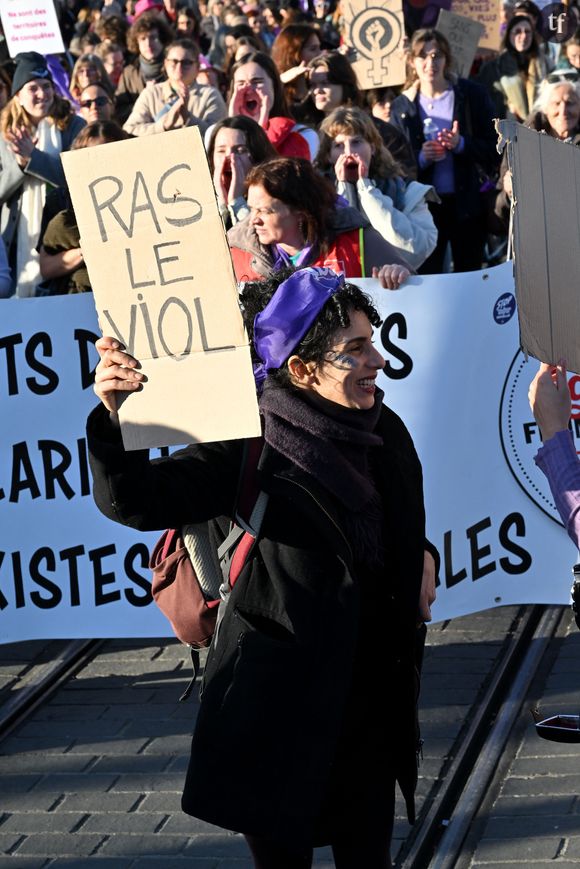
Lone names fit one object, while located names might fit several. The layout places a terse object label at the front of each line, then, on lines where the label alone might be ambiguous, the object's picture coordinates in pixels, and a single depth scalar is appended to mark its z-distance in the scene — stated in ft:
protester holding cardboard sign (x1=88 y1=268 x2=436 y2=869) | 10.18
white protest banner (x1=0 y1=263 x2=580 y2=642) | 18.60
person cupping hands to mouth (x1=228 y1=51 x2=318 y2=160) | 26.37
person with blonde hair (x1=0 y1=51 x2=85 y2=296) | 25.04
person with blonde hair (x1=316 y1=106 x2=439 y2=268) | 21.94
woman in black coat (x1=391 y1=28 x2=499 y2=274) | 29.22
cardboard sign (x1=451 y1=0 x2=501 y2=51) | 40.04
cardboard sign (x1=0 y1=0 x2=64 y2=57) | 38.52
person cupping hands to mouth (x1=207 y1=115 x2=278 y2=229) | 21.36
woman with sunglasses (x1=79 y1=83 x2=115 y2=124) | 32.22
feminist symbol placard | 33.17
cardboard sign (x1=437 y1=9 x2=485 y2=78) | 35.01
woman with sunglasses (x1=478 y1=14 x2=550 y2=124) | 39.68
